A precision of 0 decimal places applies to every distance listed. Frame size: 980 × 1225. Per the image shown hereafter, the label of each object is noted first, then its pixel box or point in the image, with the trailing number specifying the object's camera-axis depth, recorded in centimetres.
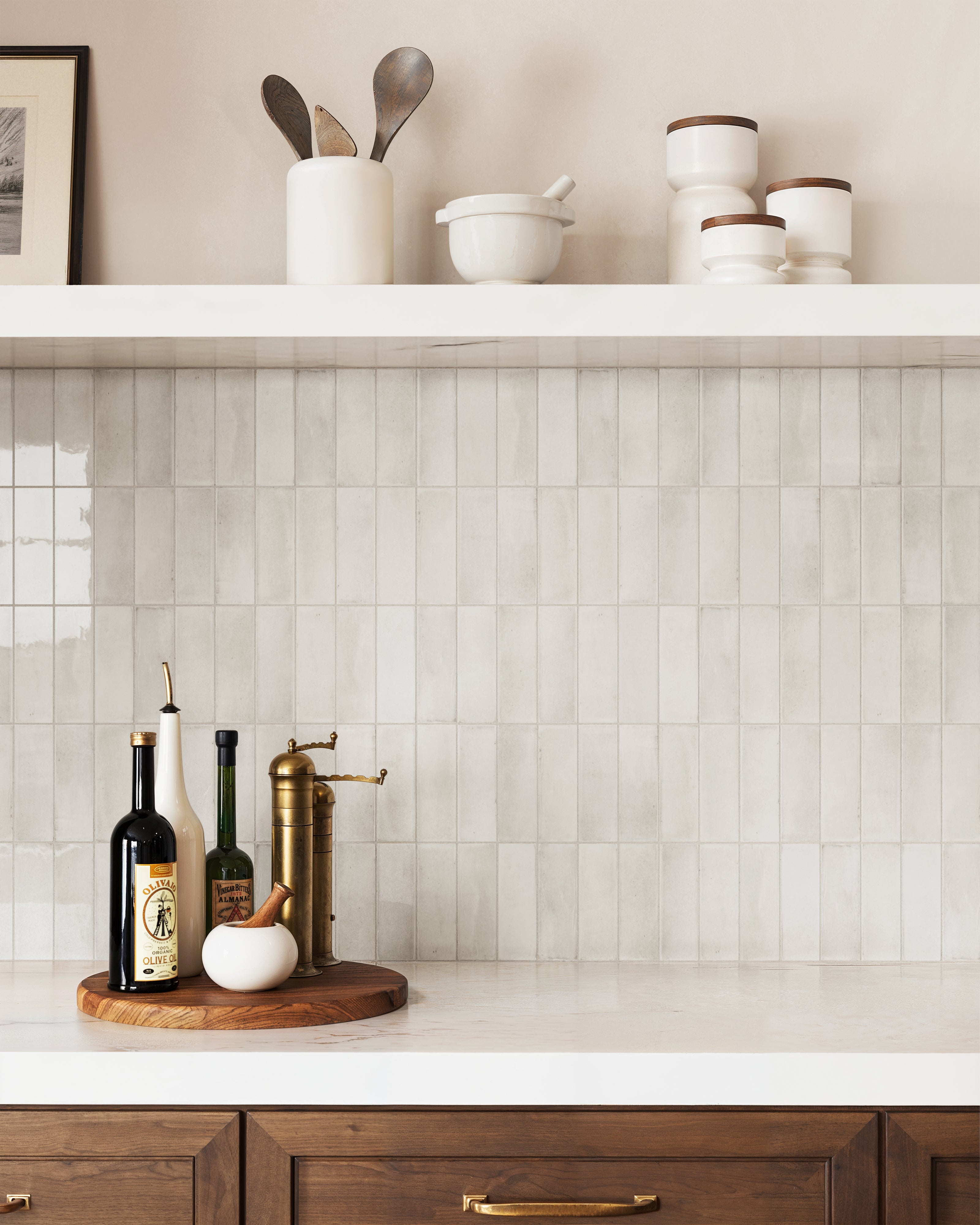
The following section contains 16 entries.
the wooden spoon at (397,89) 168
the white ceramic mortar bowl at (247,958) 151
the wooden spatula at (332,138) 165
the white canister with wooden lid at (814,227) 167
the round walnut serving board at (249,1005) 145
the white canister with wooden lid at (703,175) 169
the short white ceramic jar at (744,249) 155
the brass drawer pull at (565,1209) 133
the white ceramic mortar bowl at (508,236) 158
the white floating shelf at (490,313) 155
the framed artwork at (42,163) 175
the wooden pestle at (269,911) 154
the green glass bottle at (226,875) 164
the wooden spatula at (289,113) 165
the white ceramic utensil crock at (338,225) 159
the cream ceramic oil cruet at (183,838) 161
